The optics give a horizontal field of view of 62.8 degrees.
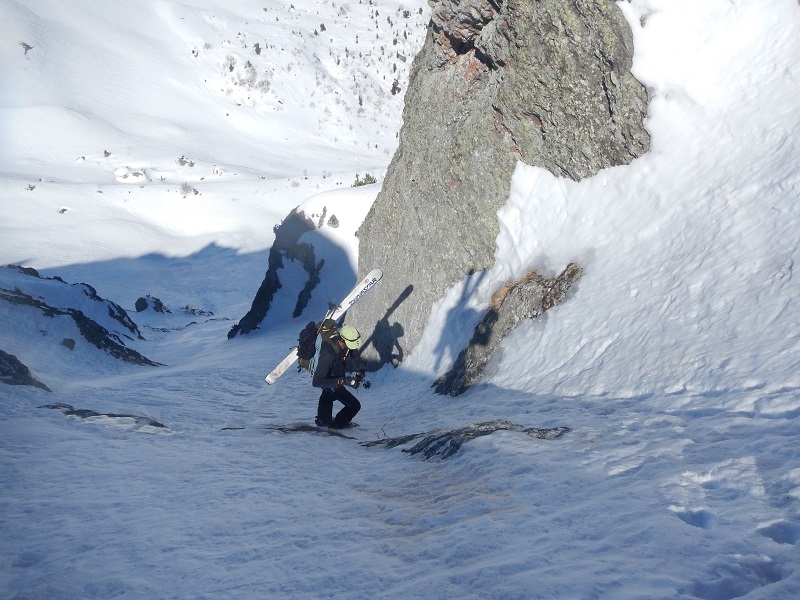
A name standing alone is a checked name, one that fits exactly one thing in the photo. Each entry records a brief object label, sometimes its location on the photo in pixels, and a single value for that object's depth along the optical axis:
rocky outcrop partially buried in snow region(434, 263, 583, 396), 12.18
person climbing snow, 10.74
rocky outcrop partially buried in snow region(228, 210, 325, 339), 28.12
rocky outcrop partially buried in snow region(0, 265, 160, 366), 19.70
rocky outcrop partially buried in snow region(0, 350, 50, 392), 12.27
